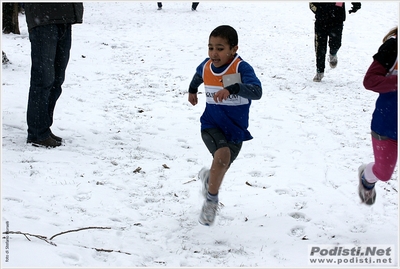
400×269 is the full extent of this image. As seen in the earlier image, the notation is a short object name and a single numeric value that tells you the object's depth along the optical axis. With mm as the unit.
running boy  7266
